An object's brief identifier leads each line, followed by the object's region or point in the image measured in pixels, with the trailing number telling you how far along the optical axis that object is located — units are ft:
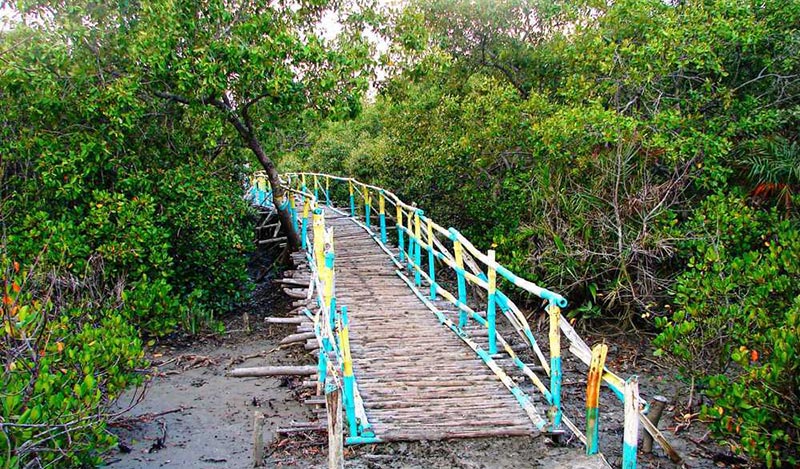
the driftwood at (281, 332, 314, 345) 22.82
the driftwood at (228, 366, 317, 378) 23.92
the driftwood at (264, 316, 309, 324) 25.03
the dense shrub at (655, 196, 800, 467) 14.06
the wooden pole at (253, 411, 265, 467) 17.22
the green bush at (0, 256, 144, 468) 12.96
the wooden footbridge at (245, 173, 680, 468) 14.05
